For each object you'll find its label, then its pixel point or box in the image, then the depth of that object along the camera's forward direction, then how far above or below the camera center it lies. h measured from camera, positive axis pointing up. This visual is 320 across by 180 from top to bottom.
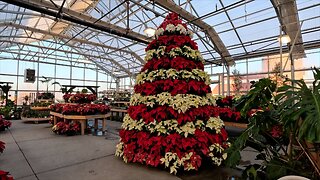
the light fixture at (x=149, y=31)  6.36 +2.10
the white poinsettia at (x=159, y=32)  3.04 +0.99
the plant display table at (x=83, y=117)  4.91 -0.68
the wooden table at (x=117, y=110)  7.69 -0.75
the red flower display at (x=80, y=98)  5.57 -0.18
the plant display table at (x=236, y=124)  4.54 -0.78
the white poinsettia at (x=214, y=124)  2.68 -0.45
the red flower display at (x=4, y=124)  5.30 -0.95
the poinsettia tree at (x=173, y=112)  2.47 -0.27
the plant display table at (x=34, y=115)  7.05 -0.90
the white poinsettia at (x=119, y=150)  2.93 -0.90
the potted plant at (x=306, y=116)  1.33 -0.17
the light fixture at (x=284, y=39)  6.02 +1.78
